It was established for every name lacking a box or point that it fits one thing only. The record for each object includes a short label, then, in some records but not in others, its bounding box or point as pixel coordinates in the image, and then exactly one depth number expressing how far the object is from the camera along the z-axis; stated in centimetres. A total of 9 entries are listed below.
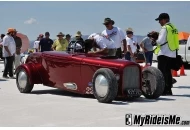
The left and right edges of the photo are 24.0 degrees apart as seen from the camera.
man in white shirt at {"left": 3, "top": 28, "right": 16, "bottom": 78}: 1406
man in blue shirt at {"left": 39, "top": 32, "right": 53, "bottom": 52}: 1579
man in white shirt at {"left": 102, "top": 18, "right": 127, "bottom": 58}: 970
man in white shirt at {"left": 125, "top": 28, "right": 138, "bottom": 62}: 1260
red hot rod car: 796
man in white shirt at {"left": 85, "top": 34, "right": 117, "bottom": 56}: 920
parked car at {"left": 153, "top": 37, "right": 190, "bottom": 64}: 1884
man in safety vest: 934
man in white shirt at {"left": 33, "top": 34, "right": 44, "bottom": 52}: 2243
